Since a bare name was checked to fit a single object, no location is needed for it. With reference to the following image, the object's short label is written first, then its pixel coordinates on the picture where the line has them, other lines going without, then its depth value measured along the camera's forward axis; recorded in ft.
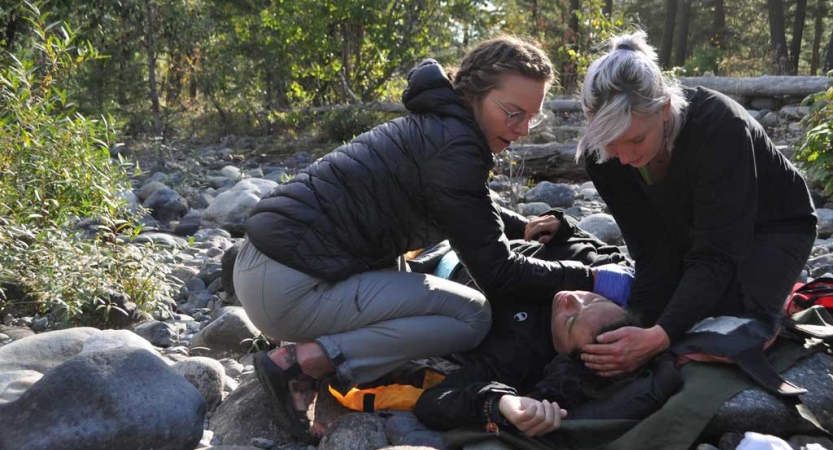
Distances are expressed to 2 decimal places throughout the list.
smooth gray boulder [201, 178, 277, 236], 27.48
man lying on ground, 10.46
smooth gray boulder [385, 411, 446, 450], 10.99
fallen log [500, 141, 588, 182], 32.65
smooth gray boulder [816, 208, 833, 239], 22.54
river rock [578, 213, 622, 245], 20.97
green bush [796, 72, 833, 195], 23.90
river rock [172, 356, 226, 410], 12.91
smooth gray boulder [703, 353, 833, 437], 10.10
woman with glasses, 11.66
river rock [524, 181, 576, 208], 28.04
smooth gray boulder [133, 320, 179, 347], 16.52
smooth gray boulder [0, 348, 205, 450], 9.79
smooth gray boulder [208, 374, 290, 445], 11.87
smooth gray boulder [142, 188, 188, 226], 30.04
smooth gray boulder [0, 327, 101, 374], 12.85
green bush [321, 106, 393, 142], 47.52
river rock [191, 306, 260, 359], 15.51
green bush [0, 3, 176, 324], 16.62
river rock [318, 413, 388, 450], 11.07
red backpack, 12.69
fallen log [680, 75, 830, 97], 44.76
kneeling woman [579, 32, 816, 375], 10.67
